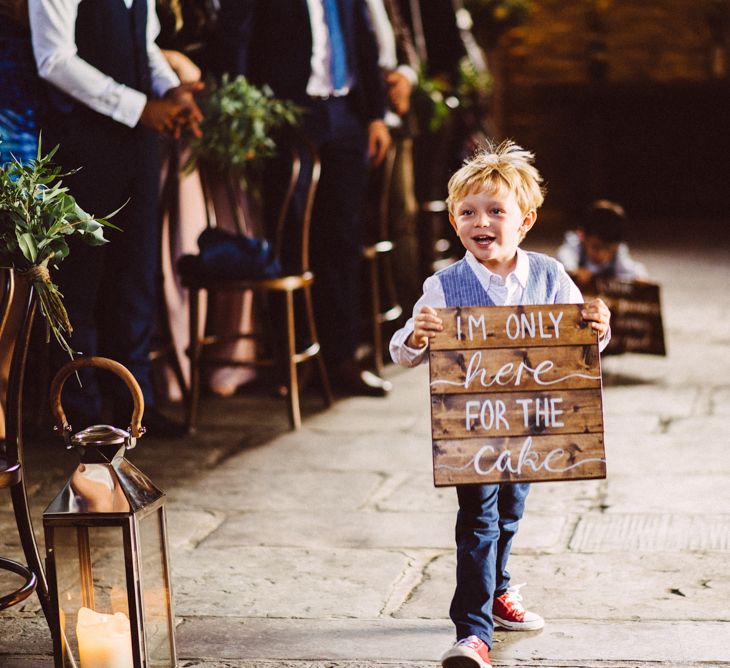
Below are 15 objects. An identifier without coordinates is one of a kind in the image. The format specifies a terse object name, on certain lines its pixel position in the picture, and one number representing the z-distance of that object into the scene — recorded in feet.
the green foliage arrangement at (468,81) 36.77
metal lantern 11.63
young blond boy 12.57
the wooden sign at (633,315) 27.99
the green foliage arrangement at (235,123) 23.34
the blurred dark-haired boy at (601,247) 28.77
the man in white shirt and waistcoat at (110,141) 20.19
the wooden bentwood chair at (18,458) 13.31
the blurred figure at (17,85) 20.02
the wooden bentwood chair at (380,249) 28.24
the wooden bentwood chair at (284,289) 23.61
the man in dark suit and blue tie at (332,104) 25.21
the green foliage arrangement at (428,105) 31.92
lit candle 11.92
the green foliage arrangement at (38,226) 12.64
